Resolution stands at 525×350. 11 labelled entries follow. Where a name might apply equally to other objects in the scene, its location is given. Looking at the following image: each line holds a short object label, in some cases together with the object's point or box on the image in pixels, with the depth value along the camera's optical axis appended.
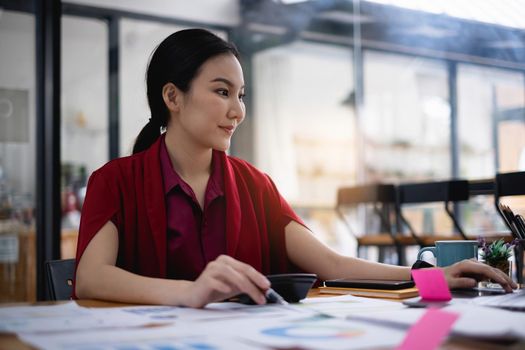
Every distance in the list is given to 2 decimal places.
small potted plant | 1.29
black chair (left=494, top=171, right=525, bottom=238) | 2.97
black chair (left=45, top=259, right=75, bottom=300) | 1.47
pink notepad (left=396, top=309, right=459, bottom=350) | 0.70
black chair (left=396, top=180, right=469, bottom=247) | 3.79
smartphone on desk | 1.20
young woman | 1.38
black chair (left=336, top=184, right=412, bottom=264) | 4.38
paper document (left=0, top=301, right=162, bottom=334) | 0.84
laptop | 1.00
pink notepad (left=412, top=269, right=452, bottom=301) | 1.08
